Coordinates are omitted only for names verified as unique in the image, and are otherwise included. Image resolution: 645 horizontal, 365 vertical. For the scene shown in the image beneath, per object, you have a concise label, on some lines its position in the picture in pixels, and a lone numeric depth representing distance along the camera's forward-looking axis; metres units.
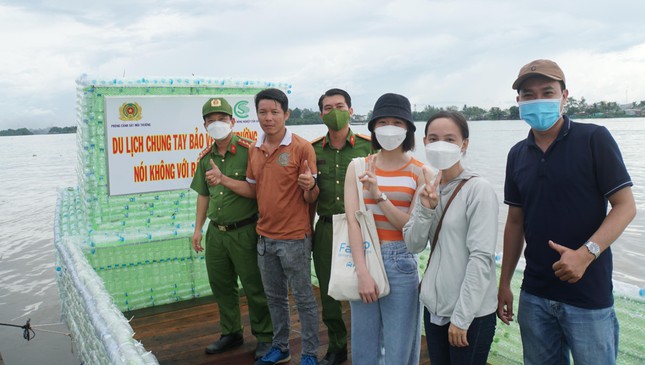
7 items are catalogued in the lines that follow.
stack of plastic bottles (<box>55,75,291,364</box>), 4.38
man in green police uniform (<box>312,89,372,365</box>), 3.12
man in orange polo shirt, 3.06
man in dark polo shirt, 1.86
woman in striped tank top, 2.26
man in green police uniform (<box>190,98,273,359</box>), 3.33
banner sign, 4.47
